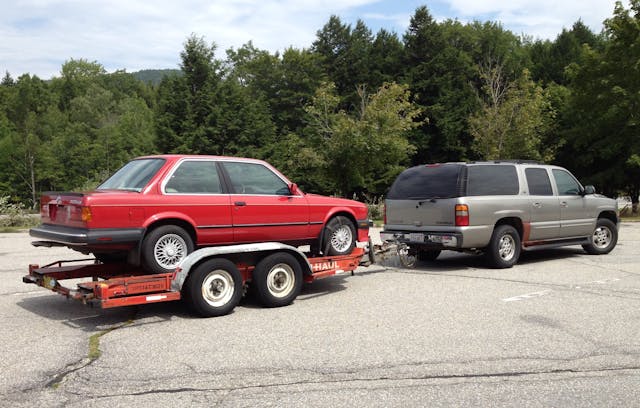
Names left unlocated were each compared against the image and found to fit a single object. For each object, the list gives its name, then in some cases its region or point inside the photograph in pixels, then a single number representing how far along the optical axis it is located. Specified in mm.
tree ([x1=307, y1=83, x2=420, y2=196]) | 25656
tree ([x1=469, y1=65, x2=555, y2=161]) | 29392
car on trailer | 6527
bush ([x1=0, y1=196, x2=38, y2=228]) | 22281
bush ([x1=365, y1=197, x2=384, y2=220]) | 25375
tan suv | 10094
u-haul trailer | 6324
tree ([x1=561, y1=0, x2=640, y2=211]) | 24406
